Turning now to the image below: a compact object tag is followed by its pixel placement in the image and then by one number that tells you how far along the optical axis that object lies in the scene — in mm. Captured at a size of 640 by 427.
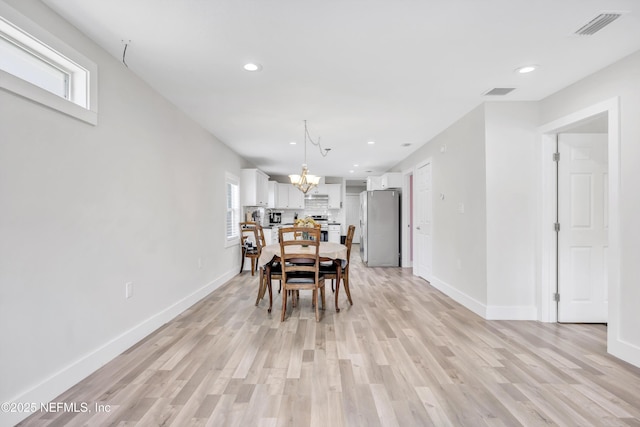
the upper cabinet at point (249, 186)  6336
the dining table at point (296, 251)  3527
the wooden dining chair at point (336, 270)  3638
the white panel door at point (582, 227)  3182
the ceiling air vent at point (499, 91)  2994
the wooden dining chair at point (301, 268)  3211
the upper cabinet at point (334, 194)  9648
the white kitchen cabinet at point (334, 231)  9266
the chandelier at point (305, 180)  4594
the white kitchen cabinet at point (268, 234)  6945
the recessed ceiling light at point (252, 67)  2484
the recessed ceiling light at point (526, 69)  2543
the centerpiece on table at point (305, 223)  3792
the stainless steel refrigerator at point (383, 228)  6875
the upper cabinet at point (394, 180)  6855
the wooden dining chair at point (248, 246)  5703
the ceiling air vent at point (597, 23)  1887
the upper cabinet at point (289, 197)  9172
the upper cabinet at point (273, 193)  8168
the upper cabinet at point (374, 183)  7512
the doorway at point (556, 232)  3195
